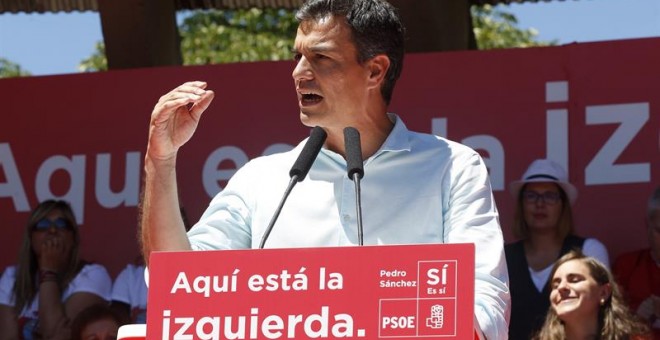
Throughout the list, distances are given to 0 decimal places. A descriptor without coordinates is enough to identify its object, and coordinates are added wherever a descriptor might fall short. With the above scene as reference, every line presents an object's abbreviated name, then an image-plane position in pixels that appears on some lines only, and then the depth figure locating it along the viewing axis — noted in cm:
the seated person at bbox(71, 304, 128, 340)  1323
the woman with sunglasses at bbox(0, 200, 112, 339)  1412
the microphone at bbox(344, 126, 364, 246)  563
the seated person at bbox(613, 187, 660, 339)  1284
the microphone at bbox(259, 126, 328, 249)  547
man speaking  592
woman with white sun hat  1278
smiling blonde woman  1173
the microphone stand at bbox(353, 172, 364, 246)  532
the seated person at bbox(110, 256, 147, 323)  1418
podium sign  480
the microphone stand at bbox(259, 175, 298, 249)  542
